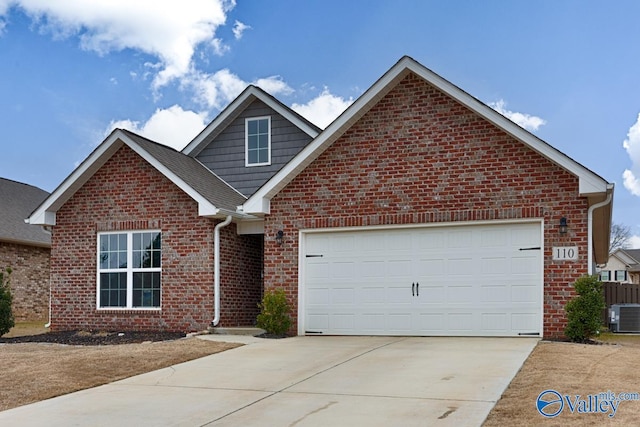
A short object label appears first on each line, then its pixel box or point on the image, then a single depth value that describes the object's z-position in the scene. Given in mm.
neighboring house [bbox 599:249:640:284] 55031
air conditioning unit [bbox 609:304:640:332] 19891
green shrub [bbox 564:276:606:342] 12914
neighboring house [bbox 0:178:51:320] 24797
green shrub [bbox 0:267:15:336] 17016
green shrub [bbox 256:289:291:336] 14984
